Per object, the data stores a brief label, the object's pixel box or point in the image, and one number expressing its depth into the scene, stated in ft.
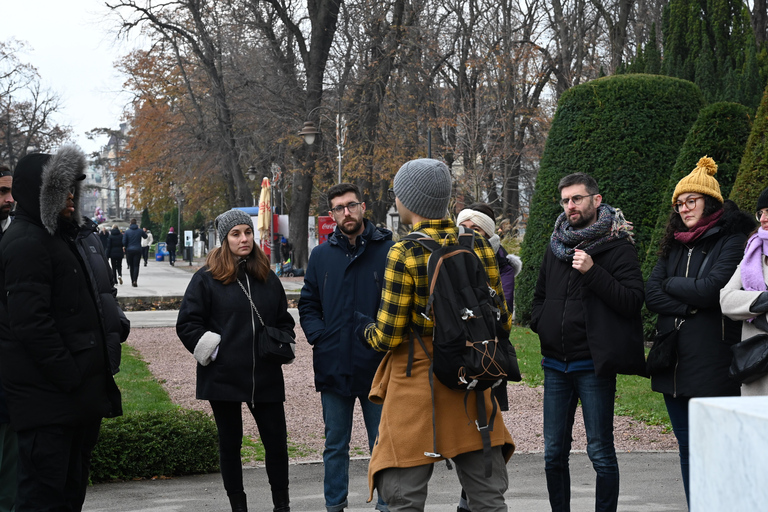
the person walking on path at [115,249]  80.69
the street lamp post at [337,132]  89.35
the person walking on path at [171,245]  148.60
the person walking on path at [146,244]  133.90
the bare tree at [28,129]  159.84
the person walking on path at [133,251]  80.43
